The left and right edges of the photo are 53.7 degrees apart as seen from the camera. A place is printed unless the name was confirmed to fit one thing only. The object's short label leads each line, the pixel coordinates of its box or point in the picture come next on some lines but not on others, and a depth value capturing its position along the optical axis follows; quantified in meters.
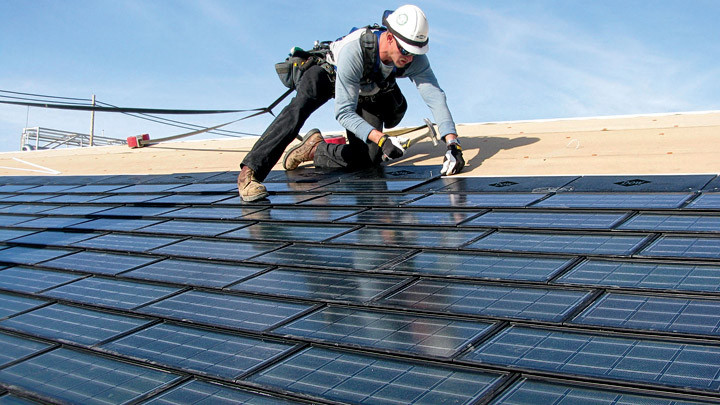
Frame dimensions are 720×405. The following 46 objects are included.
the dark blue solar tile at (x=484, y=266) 4.02
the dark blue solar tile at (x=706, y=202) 4.82
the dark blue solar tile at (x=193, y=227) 6.33
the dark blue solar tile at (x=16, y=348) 3.93
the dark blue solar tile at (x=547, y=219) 4.82
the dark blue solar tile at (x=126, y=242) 6.13
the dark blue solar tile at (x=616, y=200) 5.08
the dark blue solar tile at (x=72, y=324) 4.09
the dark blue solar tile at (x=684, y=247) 3.95
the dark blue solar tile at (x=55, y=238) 6.87
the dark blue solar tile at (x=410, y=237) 4.88
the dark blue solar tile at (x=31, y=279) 5.37
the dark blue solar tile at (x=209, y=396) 2.96
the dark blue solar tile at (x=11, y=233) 7.51
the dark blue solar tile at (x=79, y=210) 8.30
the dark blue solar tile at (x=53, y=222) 7.76
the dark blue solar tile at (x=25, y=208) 9.02
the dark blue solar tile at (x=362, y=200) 6.38
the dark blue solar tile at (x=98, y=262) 5.54
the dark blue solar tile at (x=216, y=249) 5.38
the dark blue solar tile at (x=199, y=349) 3.36
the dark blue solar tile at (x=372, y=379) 2.78
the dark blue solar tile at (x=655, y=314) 3.08
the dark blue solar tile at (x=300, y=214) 6.20
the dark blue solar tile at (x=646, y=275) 3.56
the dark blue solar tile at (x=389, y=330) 3.25
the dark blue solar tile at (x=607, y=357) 2.67
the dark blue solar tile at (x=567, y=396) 2.53
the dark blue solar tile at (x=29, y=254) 6.30
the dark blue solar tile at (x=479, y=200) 5.71
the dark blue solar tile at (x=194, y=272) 4.79
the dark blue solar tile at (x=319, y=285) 4.10
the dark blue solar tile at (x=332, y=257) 4.69
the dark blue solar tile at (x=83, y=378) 3.24
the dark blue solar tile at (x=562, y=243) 4.25
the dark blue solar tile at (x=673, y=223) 4.41
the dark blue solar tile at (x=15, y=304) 4.85
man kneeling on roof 7.12
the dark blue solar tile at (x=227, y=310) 3.90
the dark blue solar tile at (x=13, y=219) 8.37
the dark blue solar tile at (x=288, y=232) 5.61
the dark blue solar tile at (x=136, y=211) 7.62
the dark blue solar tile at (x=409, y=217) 5.46
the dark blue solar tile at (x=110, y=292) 4.63
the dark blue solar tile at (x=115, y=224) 7.08
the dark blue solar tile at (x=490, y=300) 3.46
